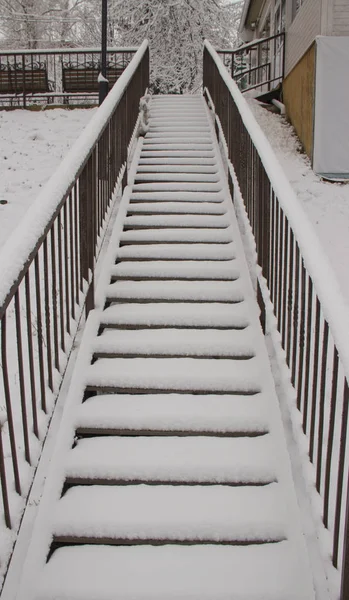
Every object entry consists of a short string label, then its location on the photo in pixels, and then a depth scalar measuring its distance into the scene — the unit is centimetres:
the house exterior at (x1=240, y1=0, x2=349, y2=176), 916
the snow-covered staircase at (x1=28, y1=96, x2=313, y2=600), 248
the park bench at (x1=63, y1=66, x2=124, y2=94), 1357
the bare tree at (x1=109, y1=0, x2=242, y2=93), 1888
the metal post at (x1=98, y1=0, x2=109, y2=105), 852
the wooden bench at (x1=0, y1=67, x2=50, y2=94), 1339
